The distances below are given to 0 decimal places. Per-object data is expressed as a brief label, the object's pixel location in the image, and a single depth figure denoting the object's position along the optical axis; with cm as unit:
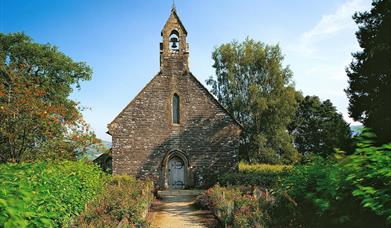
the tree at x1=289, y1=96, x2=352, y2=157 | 5847
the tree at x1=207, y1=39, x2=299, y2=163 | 4244
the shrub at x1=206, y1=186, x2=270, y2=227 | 1094
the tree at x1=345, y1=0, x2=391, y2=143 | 1905
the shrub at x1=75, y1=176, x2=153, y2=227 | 1062
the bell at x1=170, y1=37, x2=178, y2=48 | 2847
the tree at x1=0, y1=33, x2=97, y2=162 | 2122
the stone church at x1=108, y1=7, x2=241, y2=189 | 2636
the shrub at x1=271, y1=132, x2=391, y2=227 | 500
